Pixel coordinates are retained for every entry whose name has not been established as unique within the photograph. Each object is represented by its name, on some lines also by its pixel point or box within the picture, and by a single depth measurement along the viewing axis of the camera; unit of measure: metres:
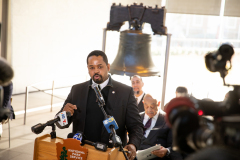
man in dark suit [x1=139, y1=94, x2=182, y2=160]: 5.96
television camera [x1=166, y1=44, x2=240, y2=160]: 1.75
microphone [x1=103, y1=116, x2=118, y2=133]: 4.94
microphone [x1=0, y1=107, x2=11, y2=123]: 2.56
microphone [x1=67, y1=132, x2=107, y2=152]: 4.97
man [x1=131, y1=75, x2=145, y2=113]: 7.14
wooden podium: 5.05
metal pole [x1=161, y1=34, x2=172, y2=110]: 6.62
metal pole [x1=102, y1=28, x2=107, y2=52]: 6.76
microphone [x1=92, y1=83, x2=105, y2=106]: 4.98
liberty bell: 6.15
